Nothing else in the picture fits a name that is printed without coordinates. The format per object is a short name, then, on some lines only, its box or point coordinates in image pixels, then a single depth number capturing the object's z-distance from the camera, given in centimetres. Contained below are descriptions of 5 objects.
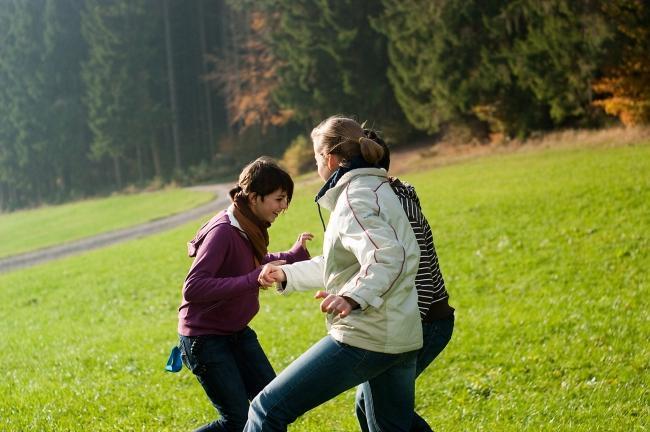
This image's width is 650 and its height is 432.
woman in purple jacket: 407
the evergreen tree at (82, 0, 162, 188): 5216
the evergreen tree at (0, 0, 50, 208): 5528
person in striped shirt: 363
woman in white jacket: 314
